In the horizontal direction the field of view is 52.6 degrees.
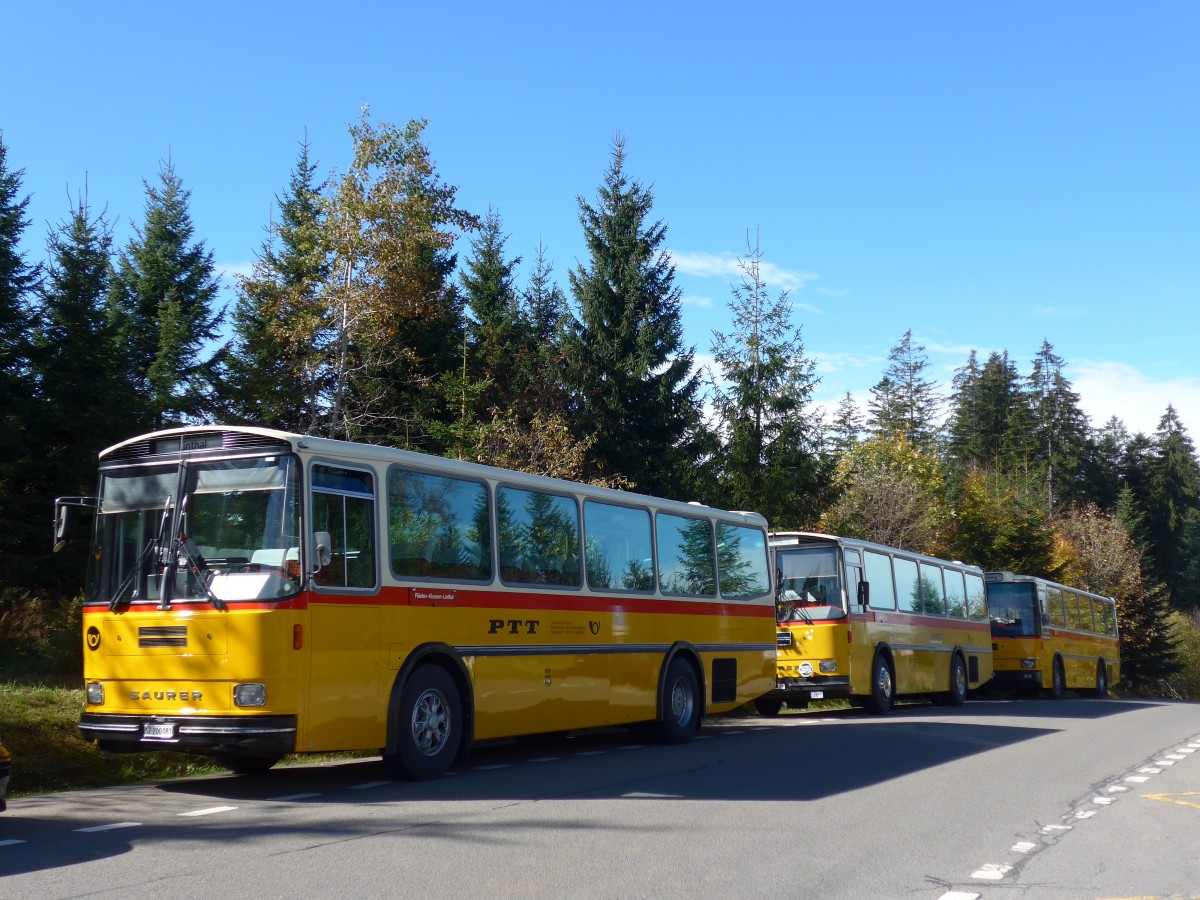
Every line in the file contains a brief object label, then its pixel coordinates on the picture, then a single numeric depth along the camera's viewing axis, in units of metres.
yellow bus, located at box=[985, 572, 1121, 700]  32.75
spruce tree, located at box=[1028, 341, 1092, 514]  101.12
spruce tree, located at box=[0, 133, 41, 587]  26.14
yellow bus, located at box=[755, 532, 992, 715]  20.94
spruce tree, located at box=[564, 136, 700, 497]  38.38
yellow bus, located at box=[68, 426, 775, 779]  9.73
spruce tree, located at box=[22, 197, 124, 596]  27.17
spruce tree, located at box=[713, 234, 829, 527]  33.78
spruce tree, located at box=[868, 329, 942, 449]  104.62
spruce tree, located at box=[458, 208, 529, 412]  41.25
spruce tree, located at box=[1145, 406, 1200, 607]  106.50
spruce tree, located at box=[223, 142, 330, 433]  27.42
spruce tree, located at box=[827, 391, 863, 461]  101.51
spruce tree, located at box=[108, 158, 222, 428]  36.62
